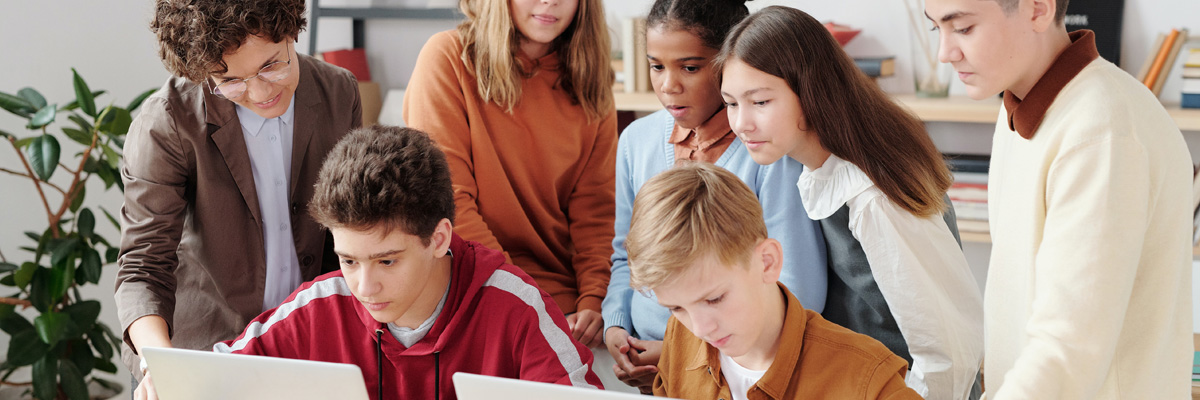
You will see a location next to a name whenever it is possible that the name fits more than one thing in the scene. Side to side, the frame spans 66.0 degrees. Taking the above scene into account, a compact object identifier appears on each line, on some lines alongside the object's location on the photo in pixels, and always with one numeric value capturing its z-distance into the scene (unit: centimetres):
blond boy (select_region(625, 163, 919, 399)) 122
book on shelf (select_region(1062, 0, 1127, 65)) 268
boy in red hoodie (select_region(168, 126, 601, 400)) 133
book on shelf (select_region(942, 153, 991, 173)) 283
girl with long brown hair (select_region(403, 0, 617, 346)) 180
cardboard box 338
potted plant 239
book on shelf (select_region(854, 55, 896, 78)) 283
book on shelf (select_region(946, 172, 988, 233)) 281
